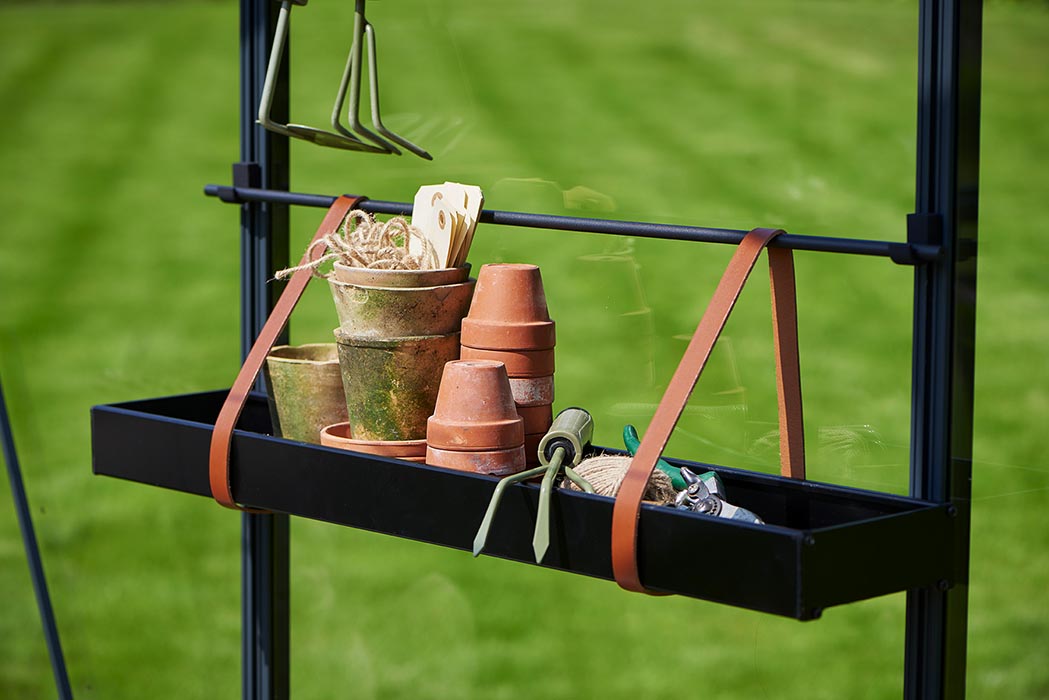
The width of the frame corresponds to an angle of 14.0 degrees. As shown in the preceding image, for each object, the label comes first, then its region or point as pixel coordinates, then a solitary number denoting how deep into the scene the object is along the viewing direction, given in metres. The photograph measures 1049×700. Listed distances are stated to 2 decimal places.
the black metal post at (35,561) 4.77
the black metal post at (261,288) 4.61
